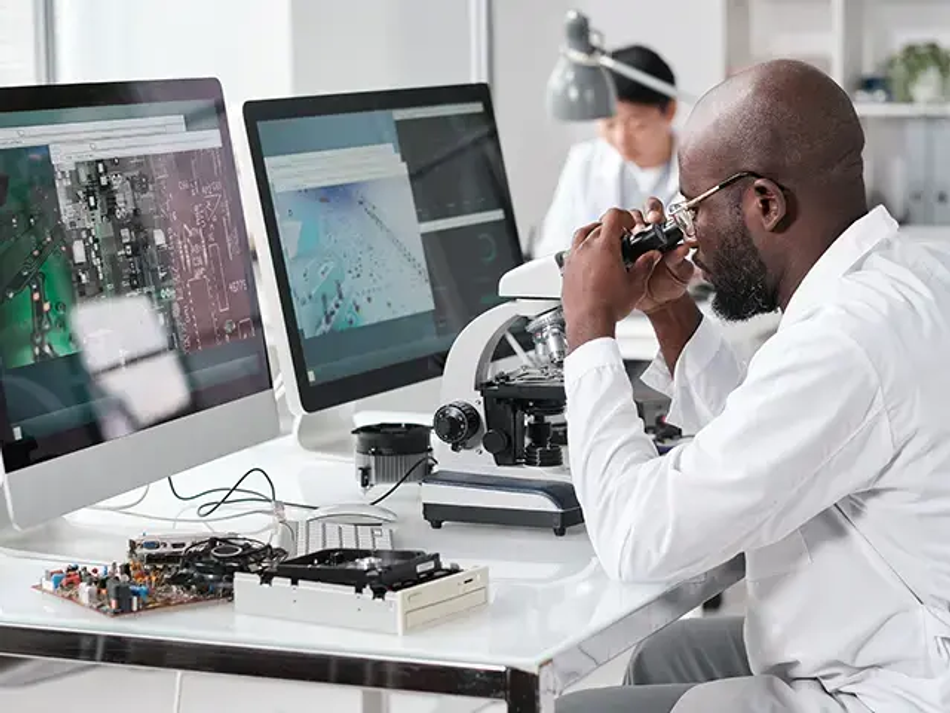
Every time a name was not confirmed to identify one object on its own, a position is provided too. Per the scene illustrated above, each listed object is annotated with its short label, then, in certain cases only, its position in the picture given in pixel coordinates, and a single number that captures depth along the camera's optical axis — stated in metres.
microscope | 2.00
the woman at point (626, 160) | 4.96
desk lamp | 4.47
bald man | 1.62
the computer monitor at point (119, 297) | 1.79
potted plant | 5.49
